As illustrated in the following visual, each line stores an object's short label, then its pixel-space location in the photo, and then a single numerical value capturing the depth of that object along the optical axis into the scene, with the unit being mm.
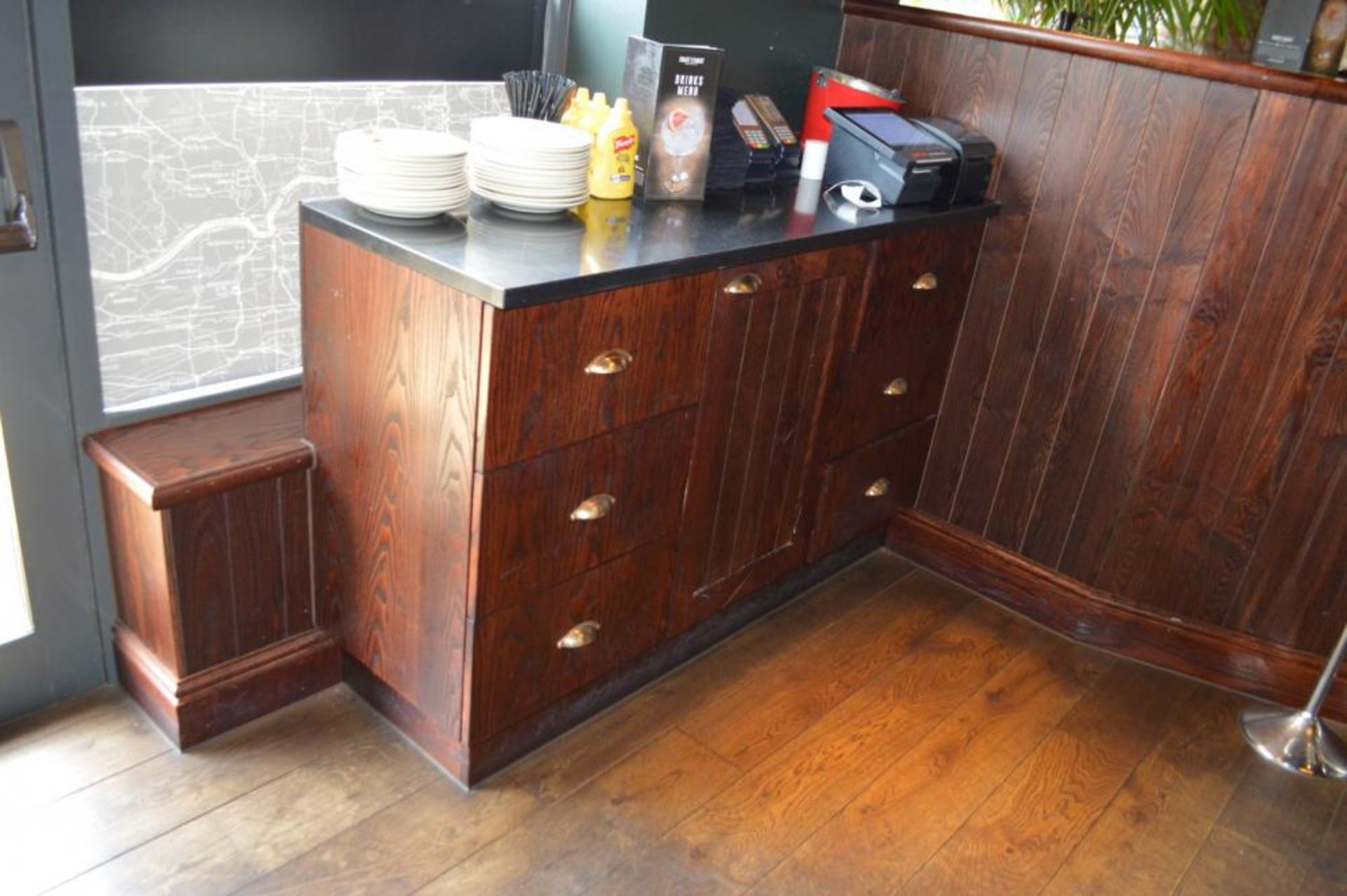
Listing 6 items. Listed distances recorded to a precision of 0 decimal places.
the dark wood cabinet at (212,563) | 1688
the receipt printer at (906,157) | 2154
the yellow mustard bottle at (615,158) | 1883
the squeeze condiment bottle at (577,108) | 1925
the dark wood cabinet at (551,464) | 1552
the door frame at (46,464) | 1552
